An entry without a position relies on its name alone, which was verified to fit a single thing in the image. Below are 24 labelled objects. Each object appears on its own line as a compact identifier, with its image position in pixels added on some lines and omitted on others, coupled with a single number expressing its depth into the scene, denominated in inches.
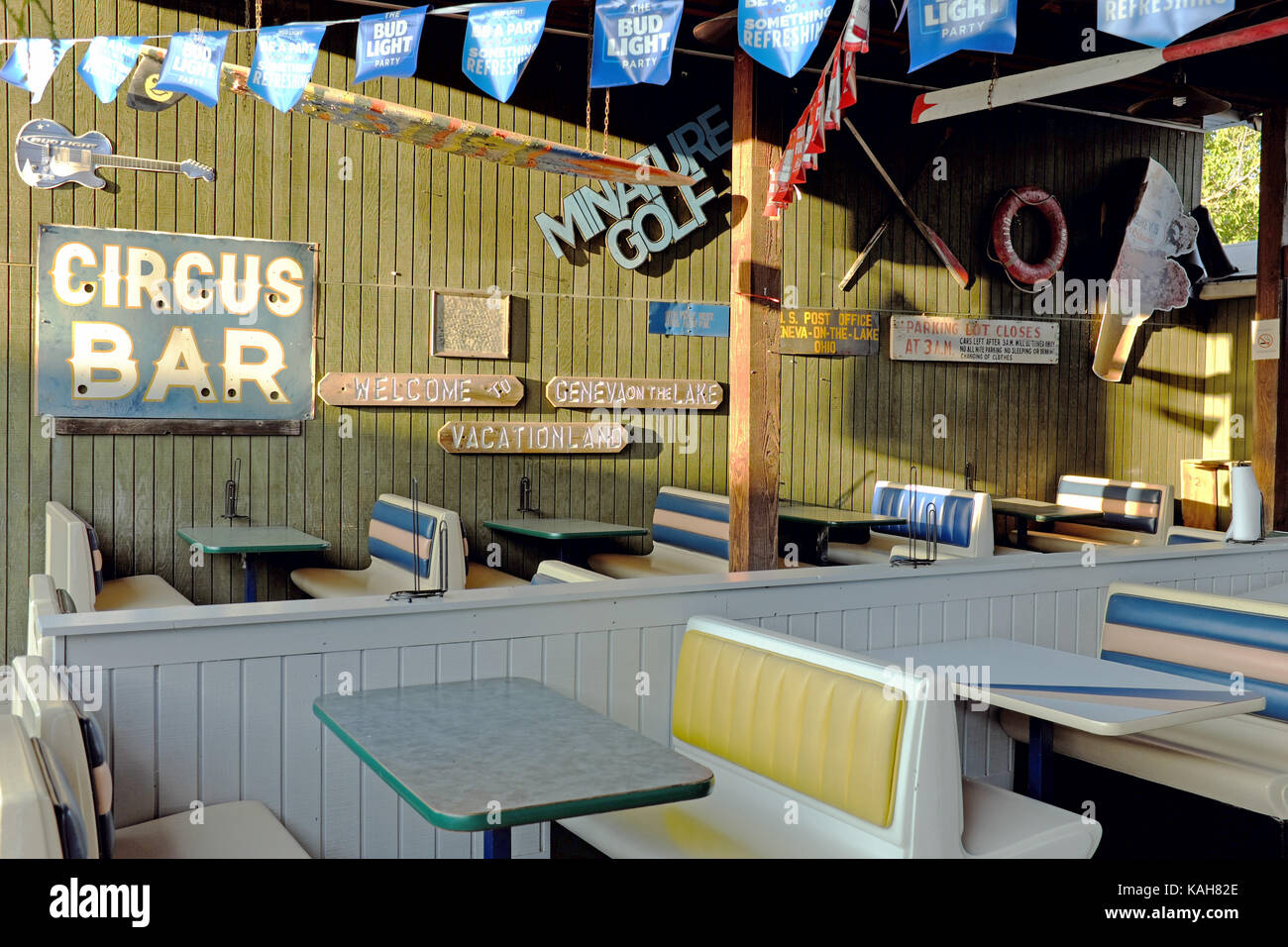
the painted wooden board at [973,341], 295.9
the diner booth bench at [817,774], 97.8
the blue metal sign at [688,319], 267.1
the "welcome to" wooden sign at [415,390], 234.5
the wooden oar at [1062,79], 190.4
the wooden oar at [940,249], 290.2
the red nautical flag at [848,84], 164.6
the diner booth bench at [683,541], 235.8
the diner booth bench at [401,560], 199.3
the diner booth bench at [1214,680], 127.7
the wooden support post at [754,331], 184.4
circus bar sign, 213.3
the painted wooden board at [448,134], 185.2
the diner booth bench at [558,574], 140.8
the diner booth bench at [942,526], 243.9
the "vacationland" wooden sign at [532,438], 245.8
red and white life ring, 302.0
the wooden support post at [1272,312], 255.9
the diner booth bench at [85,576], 169.8
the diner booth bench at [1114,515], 276.4
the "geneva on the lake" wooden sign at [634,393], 256.7
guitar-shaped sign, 211.2
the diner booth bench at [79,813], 68.6
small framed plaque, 244.1
